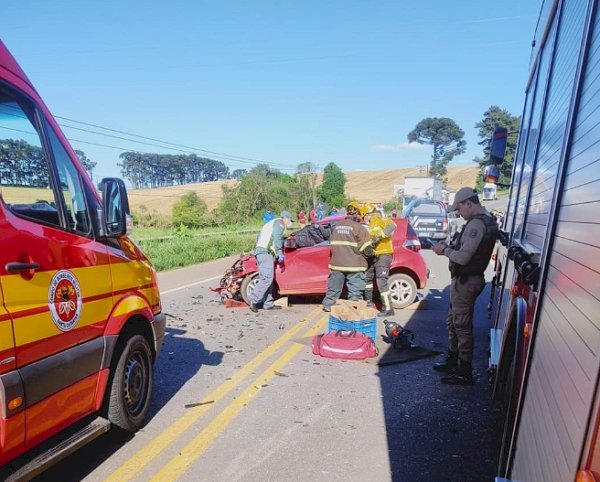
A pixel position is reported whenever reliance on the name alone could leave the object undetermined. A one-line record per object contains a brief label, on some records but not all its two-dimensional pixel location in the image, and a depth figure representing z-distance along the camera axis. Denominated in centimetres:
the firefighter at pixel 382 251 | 779
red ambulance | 244
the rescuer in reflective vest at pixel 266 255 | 806
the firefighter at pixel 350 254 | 741
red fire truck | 138
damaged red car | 841
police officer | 462
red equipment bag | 558
